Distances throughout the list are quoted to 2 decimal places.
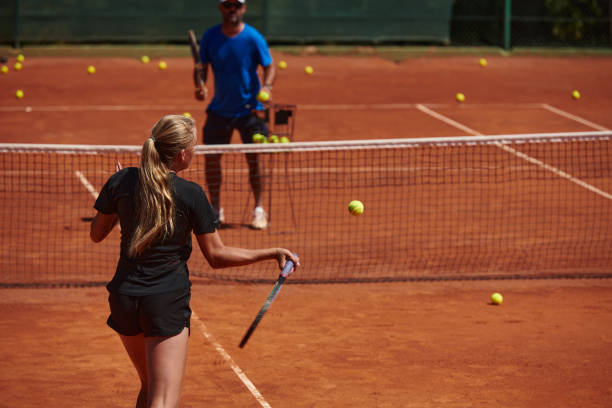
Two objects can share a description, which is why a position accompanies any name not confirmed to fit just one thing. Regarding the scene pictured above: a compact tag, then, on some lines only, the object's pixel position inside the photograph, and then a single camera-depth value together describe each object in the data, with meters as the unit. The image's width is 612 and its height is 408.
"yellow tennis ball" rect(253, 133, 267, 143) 19.28
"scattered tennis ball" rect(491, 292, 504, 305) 15.75
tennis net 17.58
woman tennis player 8.00
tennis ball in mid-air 17.97
